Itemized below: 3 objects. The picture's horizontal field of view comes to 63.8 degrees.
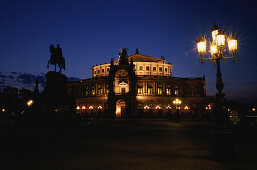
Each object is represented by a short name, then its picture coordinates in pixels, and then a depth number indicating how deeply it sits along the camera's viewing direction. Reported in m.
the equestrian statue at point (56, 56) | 27.92
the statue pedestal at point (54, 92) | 24.75
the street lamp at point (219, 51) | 9.90
